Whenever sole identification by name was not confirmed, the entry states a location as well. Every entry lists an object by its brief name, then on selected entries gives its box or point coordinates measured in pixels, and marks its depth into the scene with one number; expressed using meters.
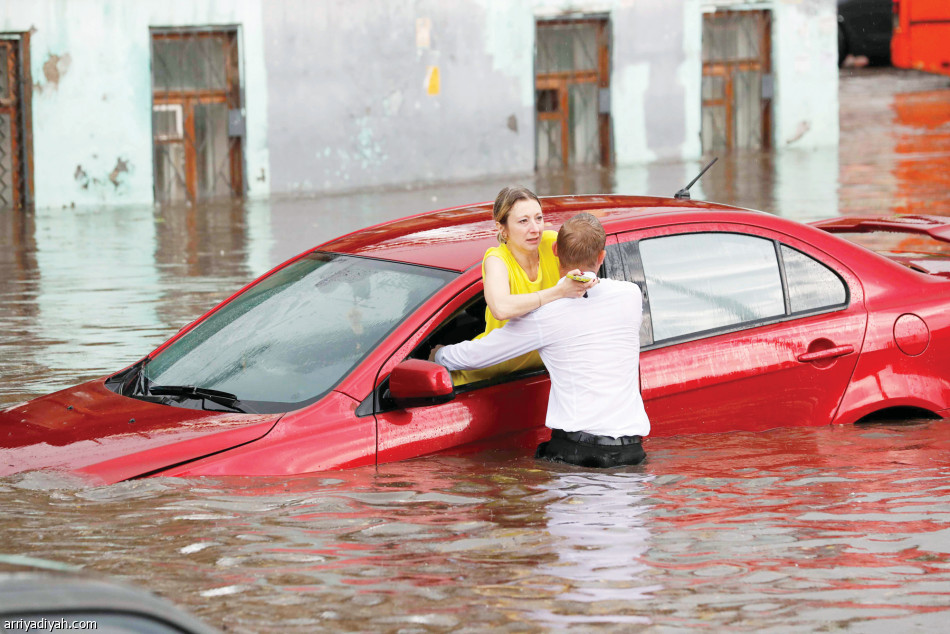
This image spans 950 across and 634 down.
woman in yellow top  10.31
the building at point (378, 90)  36.59
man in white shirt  10.30
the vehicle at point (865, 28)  62.59
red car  9.62
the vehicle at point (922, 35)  55.69
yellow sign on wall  41.12
